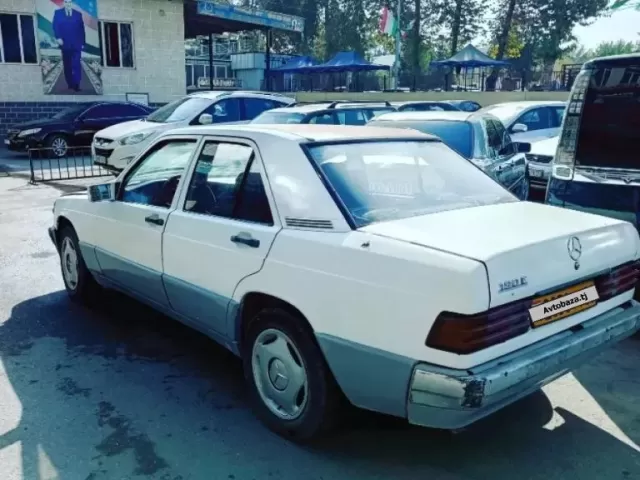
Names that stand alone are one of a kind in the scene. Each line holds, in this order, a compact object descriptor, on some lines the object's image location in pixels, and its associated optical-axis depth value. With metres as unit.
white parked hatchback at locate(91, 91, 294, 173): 11.97
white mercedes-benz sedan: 2.47
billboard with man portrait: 18.84
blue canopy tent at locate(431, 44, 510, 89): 26.98
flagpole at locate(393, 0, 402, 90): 30.38
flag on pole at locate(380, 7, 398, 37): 30.31
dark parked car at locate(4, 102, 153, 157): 16.11
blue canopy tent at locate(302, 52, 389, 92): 29.53
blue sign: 21.52
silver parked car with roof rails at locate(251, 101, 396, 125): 10.69
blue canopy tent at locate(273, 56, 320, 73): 31.73
